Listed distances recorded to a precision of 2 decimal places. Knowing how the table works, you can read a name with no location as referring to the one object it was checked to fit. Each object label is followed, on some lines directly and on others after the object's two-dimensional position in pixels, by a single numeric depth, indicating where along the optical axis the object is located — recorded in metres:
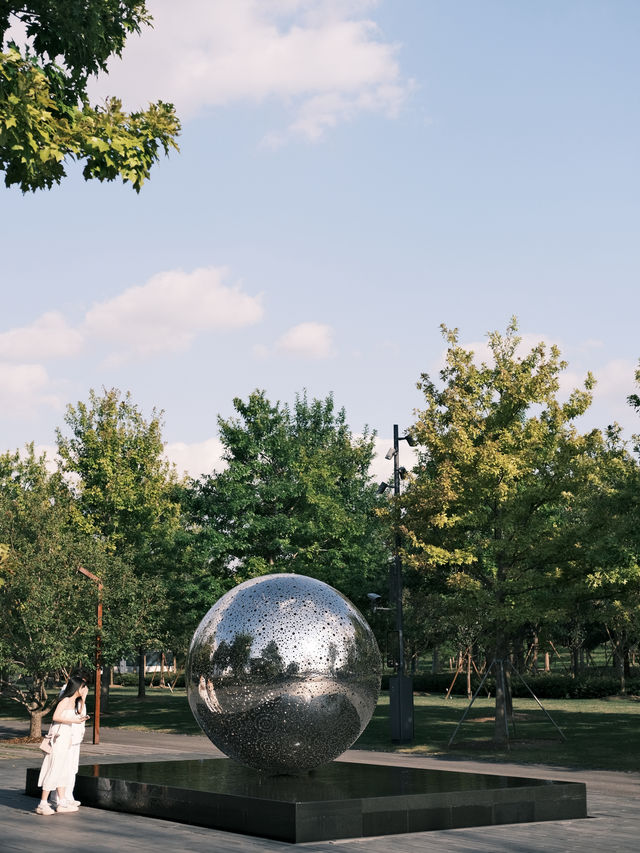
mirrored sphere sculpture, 12.86
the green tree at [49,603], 30.91
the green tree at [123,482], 46.78
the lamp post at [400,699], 29.02
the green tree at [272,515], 38.88
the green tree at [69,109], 10.03
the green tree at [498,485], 28.42
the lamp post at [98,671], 30.55
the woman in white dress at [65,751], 13.98
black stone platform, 11.82
